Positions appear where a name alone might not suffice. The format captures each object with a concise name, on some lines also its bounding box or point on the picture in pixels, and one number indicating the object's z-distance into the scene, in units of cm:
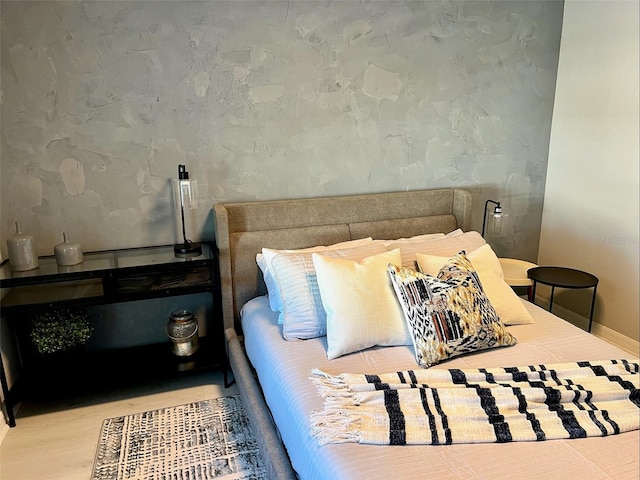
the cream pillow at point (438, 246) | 271
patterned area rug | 215
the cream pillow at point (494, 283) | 246
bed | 155
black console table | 246
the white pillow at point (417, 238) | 288
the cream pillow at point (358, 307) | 221
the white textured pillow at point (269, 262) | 261
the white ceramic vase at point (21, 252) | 244
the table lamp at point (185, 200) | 271
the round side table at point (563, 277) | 300
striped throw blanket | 167
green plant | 259
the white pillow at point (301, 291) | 238
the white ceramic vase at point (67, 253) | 253
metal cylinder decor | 279
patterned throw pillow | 212
